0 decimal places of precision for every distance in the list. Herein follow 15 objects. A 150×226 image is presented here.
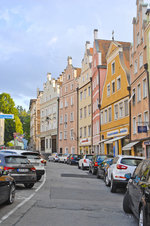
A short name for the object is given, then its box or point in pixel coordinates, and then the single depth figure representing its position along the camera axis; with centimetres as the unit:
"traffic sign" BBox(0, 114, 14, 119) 2980
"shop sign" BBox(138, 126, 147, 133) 2664
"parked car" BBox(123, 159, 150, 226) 565
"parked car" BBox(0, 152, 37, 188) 1358
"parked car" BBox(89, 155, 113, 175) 2403
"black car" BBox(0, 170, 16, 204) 872
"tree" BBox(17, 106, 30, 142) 10619
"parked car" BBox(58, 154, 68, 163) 4764
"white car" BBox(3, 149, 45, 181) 1786
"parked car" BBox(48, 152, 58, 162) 5328
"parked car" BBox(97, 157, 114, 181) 1805
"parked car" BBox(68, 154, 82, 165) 4159
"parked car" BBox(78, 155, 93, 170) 3042
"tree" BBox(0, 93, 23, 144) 7438
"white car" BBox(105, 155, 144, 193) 1362
